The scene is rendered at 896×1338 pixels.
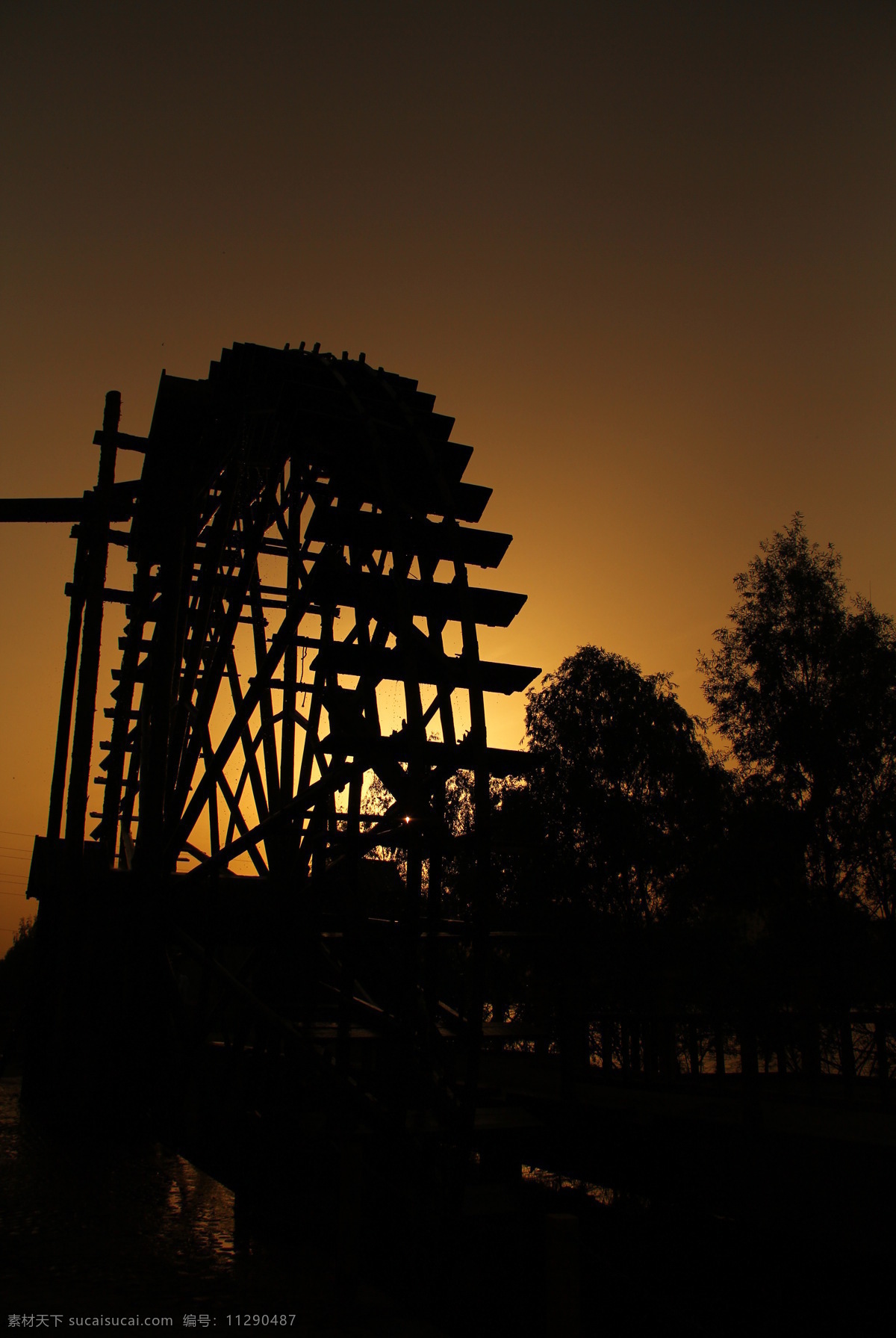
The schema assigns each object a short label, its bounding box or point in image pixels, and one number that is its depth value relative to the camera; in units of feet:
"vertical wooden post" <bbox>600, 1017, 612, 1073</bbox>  40.40
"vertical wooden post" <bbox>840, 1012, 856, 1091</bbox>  29.25
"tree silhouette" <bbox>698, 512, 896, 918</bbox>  56.95
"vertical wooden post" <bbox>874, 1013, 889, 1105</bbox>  26.71
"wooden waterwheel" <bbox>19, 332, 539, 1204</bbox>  18.70
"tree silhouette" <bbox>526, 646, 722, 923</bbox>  57.16
